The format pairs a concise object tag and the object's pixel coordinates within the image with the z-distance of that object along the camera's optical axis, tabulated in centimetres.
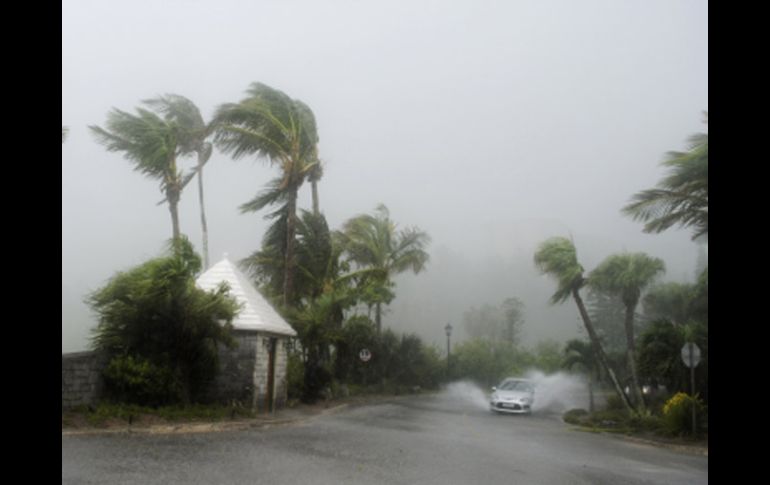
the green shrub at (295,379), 2212
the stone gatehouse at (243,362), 1351
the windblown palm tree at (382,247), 3562
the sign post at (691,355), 1598
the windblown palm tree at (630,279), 2116
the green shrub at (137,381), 1409
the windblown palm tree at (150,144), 2822
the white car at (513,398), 2506
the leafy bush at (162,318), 1432
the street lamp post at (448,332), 4150
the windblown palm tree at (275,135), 2286
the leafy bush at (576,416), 2253
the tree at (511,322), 7525
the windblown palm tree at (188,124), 3097
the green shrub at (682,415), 1716
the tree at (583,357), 2425
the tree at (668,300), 3566
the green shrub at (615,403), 2418
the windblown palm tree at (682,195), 1705
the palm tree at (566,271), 2245
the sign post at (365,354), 3014
